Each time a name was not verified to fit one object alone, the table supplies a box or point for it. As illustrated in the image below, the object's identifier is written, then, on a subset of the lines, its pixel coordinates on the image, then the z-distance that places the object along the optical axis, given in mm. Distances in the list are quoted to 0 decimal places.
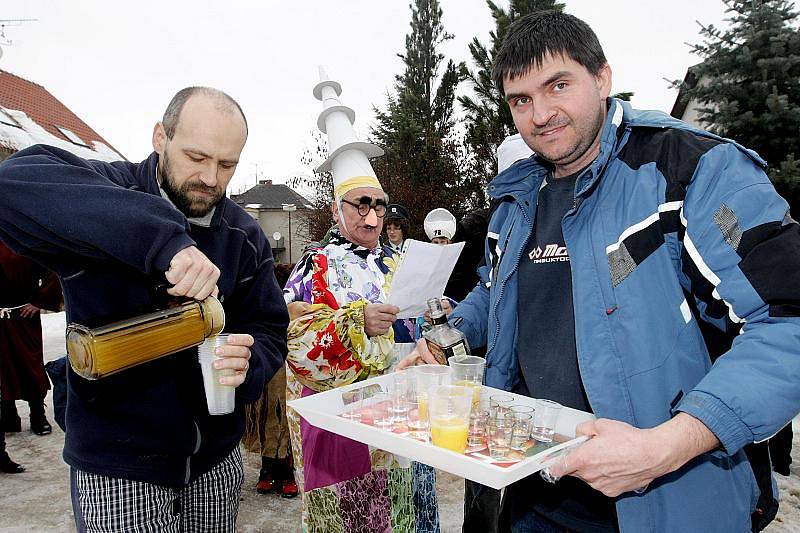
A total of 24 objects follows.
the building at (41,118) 12330
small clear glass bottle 2115
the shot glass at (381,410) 1768
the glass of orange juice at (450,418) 1507
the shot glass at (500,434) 1505
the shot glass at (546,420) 1603
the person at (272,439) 5070
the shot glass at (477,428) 1594
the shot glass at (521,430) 1528
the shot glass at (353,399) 1984
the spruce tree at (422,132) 18953
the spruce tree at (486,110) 18031
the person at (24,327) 5785
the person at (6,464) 5250
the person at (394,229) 6484
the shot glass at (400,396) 1831
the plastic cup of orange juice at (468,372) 1856
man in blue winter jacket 1209
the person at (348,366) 2781
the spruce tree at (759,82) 7676
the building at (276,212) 42344
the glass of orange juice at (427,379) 1758
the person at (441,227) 6113
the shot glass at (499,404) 1579
